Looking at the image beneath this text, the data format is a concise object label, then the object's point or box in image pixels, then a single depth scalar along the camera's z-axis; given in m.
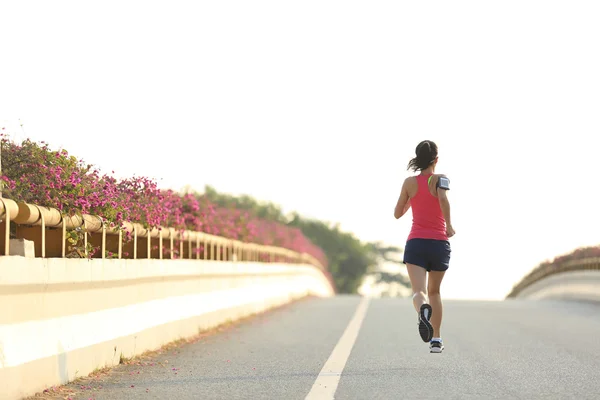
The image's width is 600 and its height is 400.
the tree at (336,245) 120.44
